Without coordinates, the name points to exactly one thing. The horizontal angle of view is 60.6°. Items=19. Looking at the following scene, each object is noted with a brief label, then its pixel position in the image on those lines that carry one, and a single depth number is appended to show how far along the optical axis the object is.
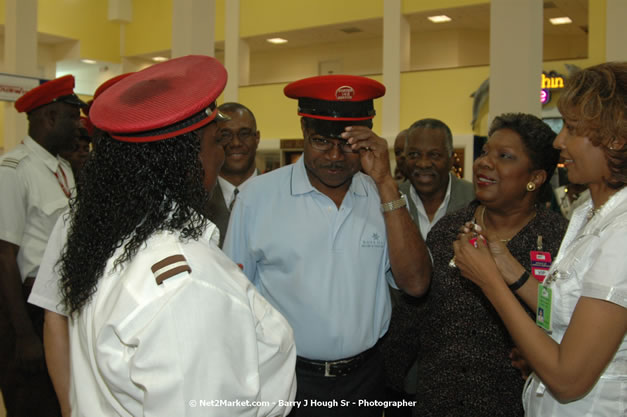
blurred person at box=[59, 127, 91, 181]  3.40
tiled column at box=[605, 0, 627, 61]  6.94
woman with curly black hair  1.07
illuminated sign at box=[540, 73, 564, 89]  9.76
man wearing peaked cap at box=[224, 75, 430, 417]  2.08
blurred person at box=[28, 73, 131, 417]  1.69
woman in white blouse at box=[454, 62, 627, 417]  1.38
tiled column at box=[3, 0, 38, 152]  6.07
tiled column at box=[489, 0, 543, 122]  4.03
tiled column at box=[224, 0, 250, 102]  12.77
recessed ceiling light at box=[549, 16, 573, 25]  12.01
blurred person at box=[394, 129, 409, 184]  4.43
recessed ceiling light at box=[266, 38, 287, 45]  13.72
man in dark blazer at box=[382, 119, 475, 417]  3.32
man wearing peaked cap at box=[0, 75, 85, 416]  2.71
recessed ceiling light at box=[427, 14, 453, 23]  12.06
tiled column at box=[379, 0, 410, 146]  10.79
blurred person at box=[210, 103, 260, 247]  3.47
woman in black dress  2.05
